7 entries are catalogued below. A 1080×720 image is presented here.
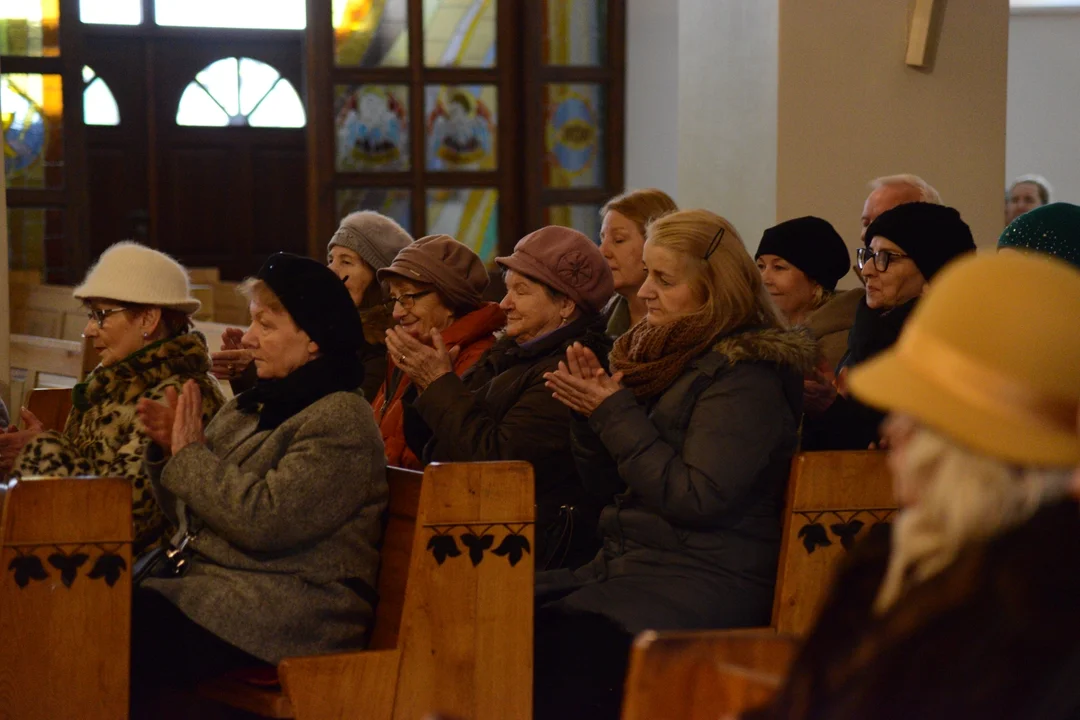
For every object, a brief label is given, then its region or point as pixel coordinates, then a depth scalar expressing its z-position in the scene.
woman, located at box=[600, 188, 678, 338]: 8.33
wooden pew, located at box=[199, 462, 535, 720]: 5.84
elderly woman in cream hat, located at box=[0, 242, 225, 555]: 6.75
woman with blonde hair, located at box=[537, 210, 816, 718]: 5.88
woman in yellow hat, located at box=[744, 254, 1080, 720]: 2.81
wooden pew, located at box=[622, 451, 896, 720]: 6.09
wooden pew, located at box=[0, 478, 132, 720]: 5.66
